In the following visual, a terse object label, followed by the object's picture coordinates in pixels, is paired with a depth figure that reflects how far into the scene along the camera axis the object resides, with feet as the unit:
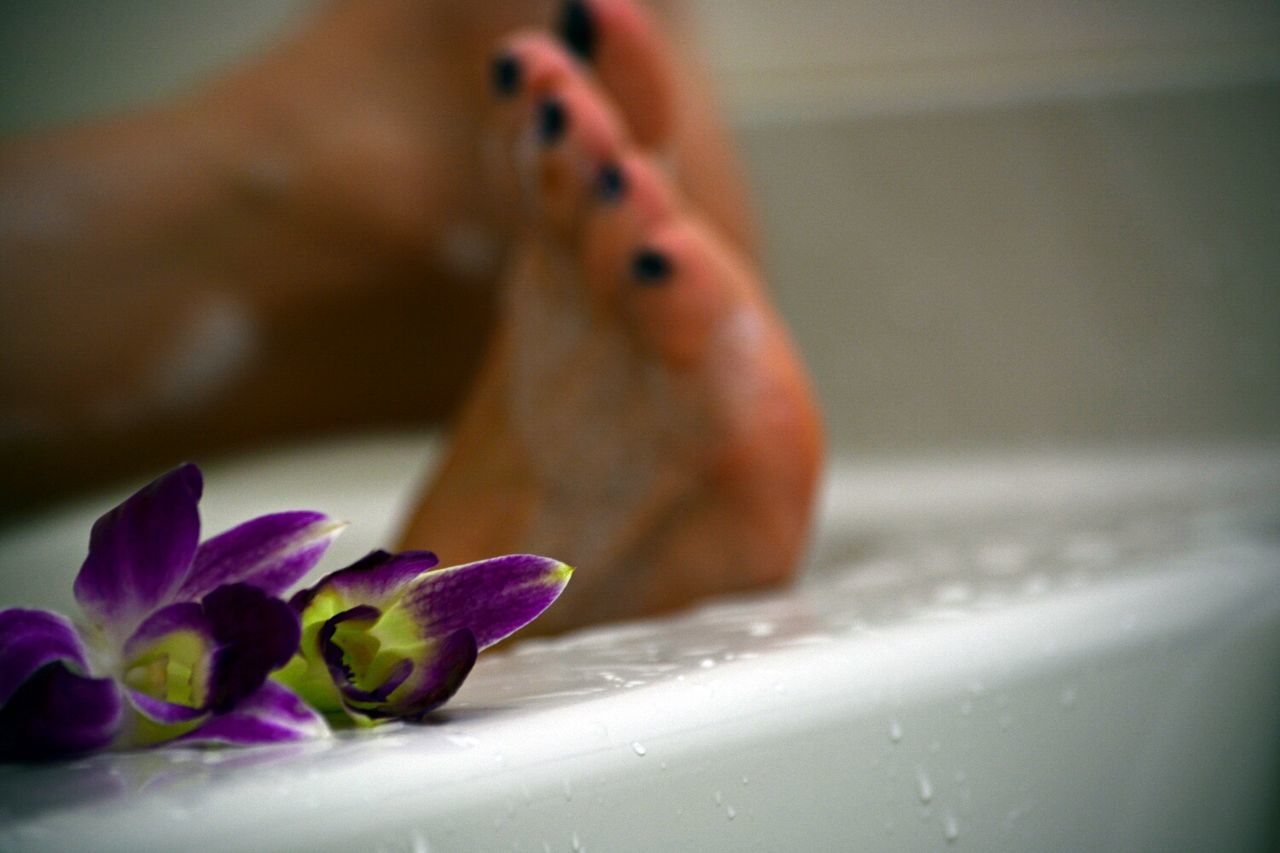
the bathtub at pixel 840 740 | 1.58
